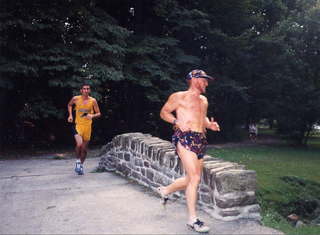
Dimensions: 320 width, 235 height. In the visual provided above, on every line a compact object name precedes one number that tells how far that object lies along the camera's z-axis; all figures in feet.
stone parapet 15.69
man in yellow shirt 28.07
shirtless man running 14.96
